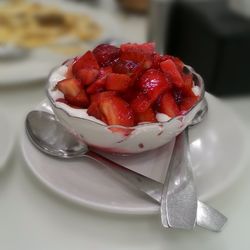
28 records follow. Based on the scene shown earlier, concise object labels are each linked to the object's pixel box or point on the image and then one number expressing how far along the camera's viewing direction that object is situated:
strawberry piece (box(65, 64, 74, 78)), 0.50
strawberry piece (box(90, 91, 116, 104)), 0.44
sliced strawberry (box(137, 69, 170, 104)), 0.44
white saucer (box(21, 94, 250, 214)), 0.41
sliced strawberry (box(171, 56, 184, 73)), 0.49
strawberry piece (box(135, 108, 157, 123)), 0.44
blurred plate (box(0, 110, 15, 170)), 0.47
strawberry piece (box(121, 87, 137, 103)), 0.45
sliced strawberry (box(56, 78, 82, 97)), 0.46
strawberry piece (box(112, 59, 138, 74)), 0.46
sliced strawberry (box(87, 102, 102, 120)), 0.44
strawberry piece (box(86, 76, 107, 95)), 0.46
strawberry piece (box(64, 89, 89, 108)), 0.46
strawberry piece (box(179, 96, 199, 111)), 0.46
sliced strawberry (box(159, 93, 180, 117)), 0.44
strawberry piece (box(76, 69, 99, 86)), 0.47
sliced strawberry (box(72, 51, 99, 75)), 0.48
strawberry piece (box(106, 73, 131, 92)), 0.44
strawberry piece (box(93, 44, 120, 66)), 0.50
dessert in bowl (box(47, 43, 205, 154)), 0.43
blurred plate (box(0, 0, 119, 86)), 0.67
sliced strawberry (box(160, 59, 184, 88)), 0.47
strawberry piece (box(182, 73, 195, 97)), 0.47
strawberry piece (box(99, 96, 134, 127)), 0.43
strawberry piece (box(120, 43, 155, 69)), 0.47
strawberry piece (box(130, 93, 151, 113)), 0.44
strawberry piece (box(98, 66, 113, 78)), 0.47
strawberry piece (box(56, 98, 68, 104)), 0.47
